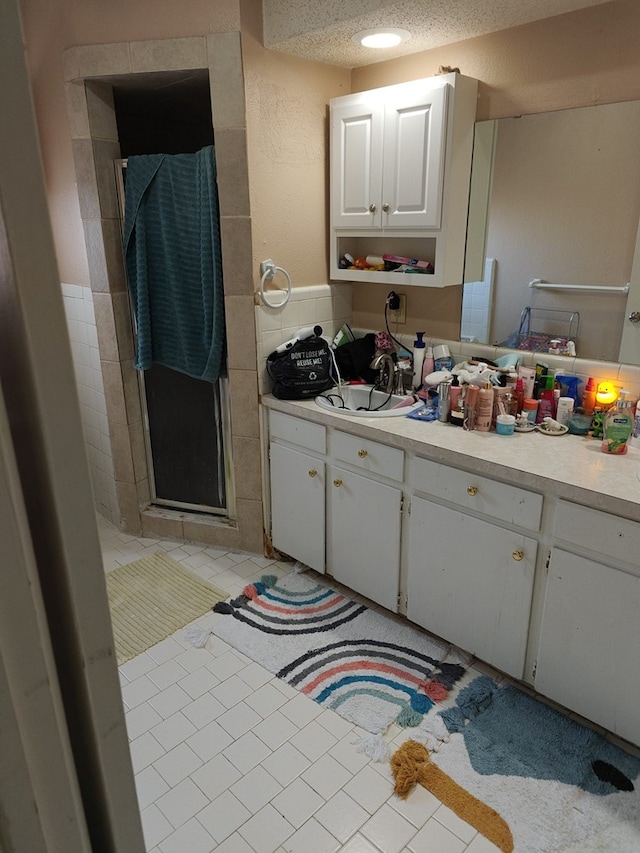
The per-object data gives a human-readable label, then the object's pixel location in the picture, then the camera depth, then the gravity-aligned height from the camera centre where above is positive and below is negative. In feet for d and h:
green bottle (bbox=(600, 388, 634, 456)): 6.40 -2.10
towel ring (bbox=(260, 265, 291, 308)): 8.41 -0.61
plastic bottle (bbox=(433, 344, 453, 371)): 8.41 -1.75
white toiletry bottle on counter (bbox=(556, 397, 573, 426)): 7.15 -2.09
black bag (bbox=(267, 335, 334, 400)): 8.54 -1.95
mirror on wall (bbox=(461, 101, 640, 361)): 6.72 +0.14
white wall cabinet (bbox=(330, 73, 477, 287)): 7.48 +0.81
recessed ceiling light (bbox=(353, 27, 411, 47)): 7.29 +2.35
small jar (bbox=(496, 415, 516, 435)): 7.01 -2.22
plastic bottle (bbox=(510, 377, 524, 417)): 7.43 -2.01
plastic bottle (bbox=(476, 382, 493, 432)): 7.08 -2.05
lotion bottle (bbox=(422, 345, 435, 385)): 8.57 -1.86
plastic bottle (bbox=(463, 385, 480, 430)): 7.16 -2.05
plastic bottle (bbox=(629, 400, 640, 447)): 6.72 -2.27
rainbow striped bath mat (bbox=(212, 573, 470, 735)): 6.82 -5.17
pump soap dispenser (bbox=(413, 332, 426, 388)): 8.59 -1.76
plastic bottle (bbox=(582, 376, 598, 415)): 7.28 -1.98
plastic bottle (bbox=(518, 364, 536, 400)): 7.43 -1.80
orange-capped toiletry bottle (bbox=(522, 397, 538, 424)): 7.30 -2.13
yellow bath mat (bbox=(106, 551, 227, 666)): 8.04 -5.22
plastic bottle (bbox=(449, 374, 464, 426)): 7.39 -2.12
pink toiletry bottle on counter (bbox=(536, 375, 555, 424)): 7.32 -2.05
